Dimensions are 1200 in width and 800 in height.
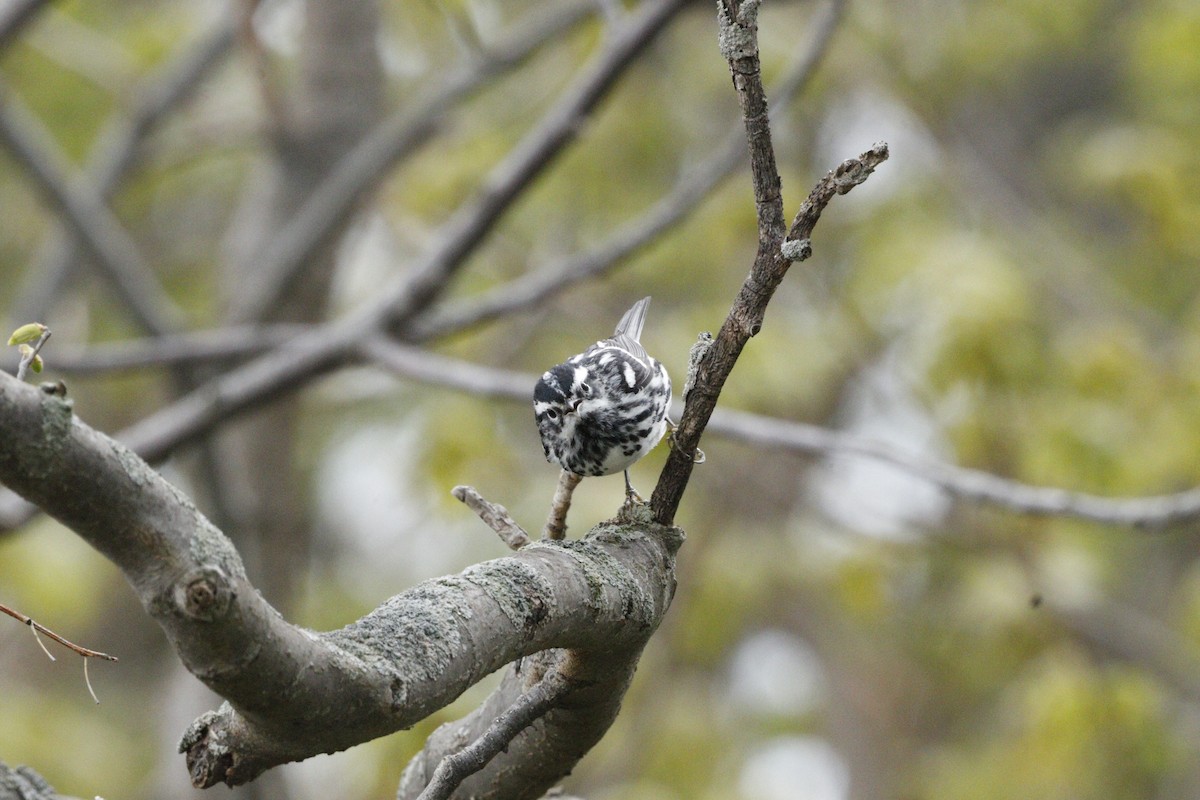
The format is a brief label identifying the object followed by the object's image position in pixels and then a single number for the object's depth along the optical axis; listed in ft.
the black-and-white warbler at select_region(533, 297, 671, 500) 20.59
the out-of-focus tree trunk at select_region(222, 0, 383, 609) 44.62
